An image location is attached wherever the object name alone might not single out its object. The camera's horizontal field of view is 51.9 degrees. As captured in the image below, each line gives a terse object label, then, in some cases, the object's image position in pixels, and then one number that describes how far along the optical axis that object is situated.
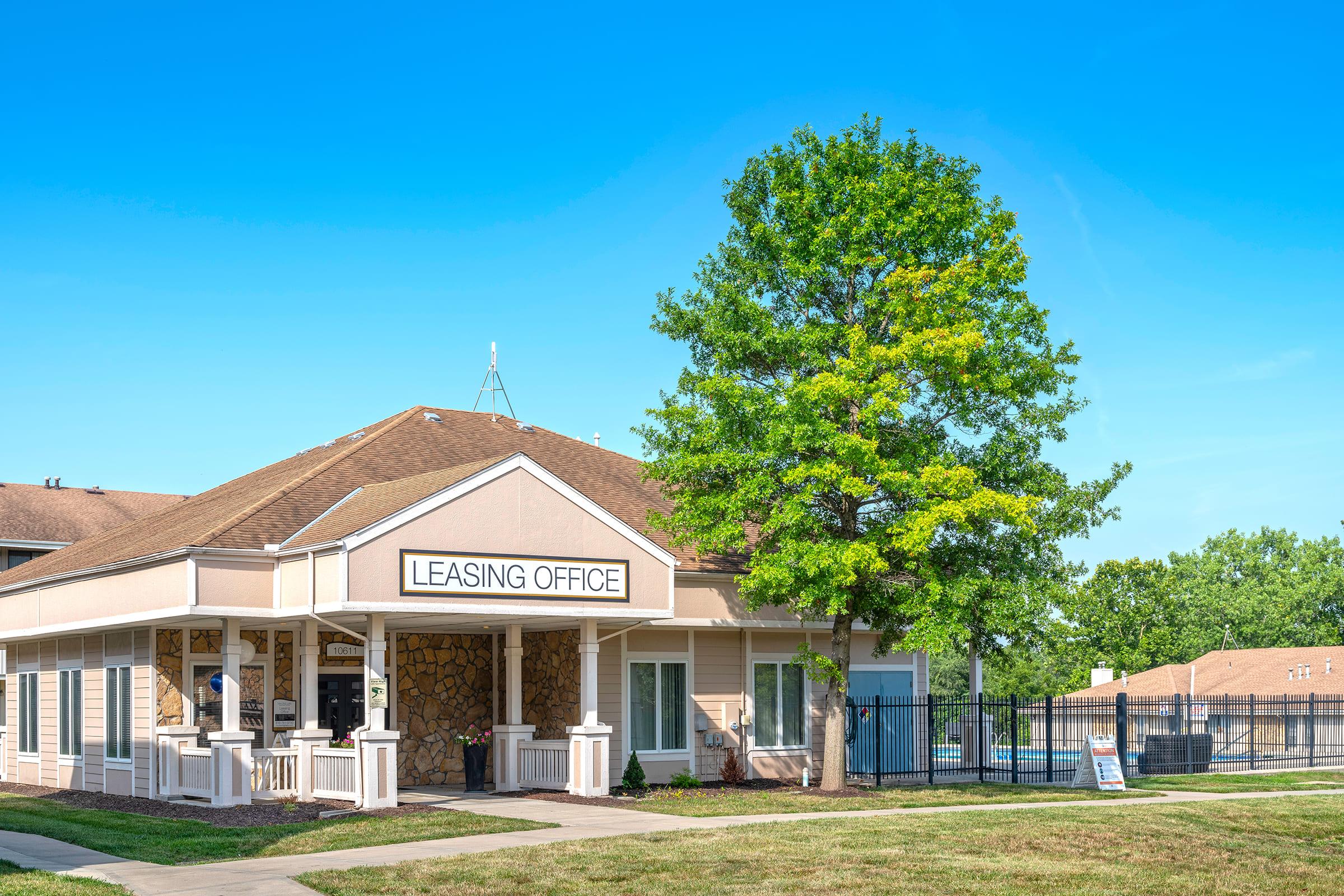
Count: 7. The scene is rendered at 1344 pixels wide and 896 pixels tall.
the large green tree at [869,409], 22.62
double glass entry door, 24.72
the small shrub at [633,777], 24.39
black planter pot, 24.27
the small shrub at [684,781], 25.11
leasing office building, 21.20
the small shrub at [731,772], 25.98
